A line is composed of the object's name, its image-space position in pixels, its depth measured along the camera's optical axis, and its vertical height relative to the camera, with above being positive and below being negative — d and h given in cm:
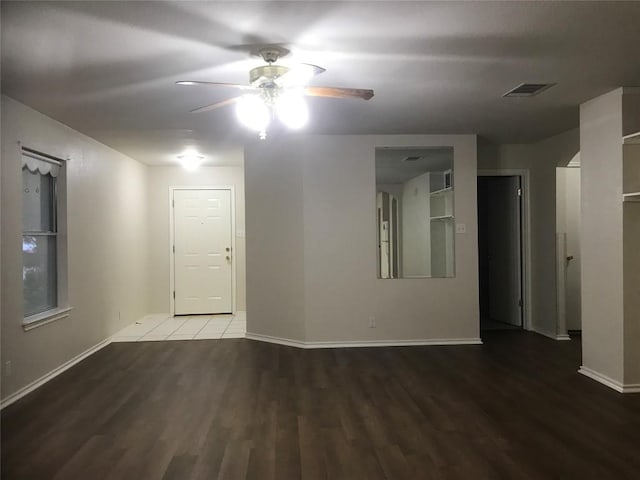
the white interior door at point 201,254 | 716 -20
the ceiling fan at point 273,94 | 270 +87
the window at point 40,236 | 394 +6
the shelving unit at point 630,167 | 355 +53
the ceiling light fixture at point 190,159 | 604 +111
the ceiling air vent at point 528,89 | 343 +114
